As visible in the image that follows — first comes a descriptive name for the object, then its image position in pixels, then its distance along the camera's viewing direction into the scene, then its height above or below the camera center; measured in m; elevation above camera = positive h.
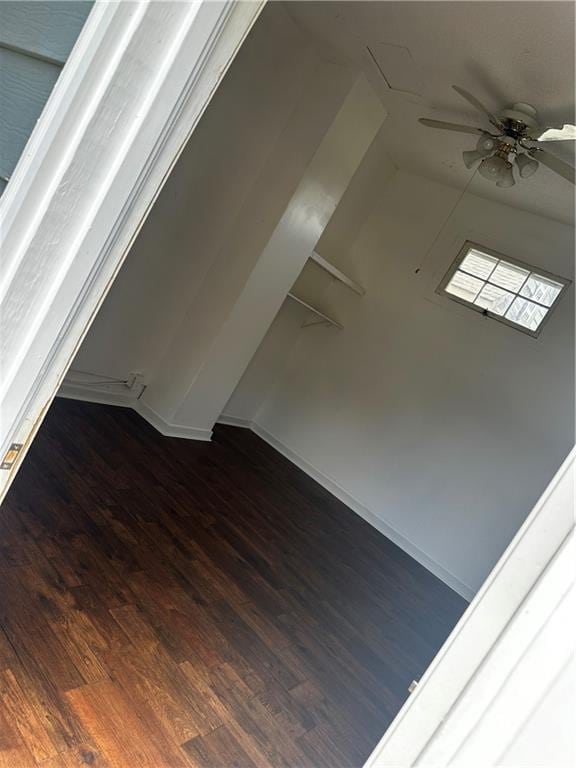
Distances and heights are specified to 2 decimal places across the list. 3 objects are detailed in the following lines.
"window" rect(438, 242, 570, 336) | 4.18 +0.91
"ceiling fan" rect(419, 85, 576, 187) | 2.62 +1.19
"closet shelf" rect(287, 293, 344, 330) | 4.68 +0.01
